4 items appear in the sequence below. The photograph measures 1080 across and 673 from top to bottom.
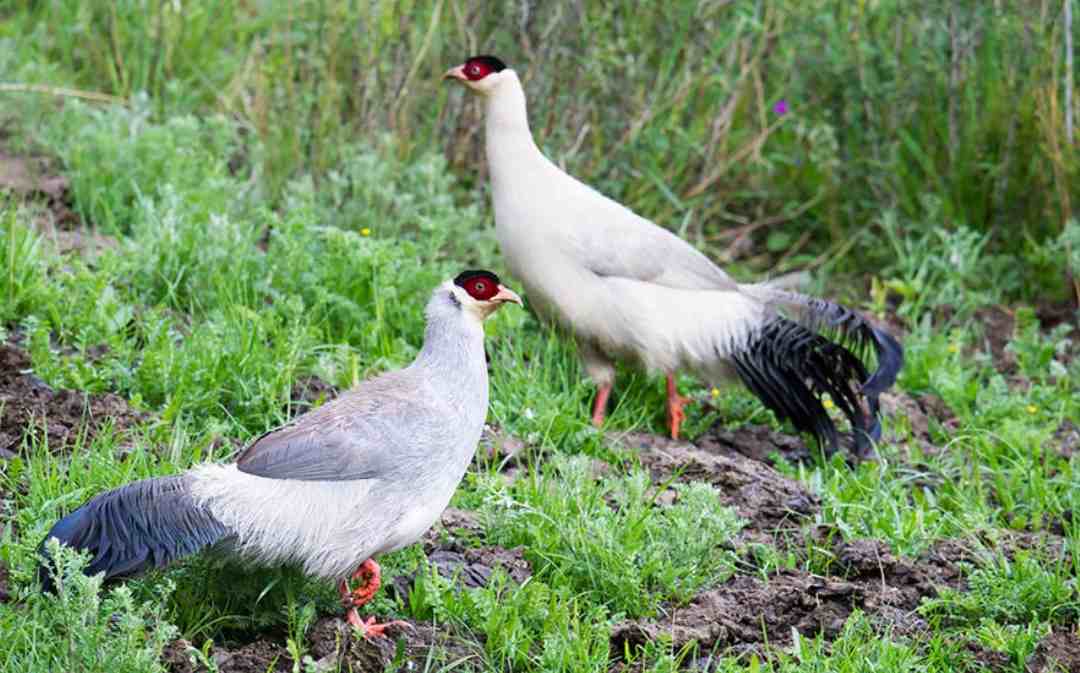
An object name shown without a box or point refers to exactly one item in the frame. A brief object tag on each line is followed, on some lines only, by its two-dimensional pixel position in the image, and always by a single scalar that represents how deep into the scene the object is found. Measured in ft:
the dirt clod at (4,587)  27.45
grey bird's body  25.64
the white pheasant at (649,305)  40.22
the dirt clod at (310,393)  37.22
